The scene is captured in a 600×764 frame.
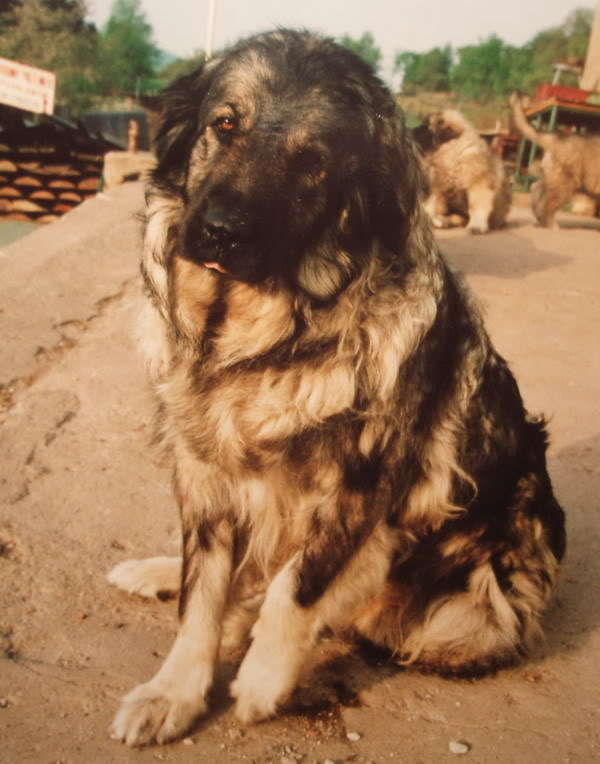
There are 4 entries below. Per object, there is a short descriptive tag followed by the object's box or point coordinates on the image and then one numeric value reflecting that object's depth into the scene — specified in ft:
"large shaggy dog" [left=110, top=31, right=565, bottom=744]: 7.28
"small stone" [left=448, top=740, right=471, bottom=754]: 7.18
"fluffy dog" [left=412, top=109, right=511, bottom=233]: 37.14
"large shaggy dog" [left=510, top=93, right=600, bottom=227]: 40.55
